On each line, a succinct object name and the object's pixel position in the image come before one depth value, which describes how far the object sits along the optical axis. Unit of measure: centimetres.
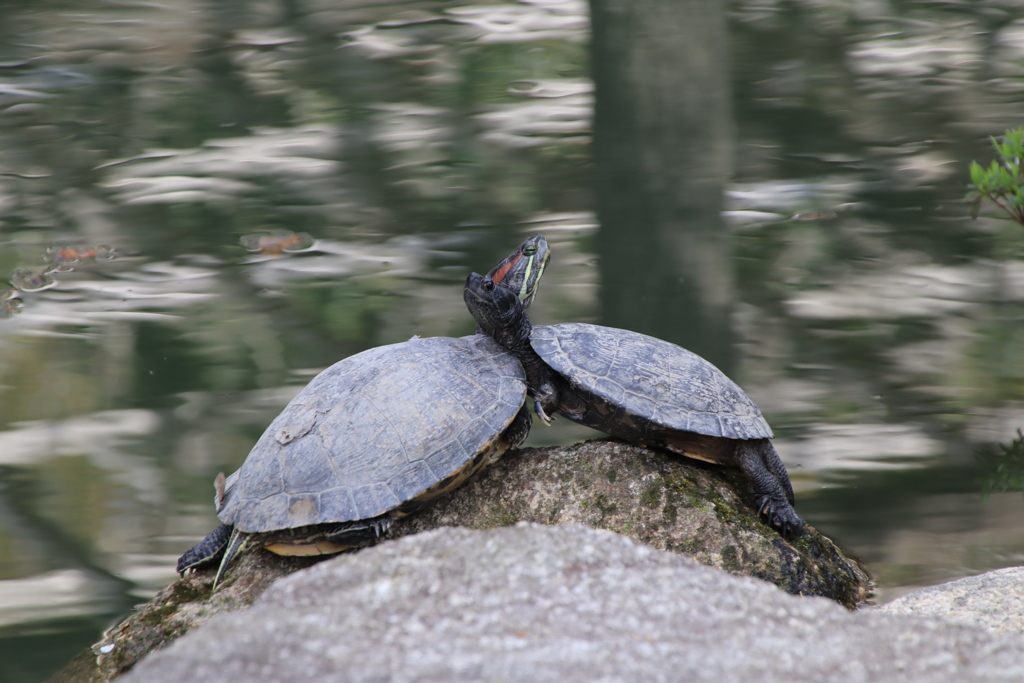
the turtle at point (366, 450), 647
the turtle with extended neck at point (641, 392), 694
